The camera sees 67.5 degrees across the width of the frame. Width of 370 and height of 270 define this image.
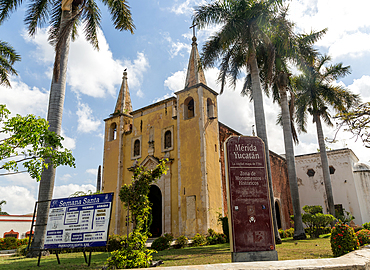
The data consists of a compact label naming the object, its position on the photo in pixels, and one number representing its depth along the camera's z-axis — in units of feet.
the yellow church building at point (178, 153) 53.52
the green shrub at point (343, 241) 23.41
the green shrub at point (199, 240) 46.62
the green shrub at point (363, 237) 26.32
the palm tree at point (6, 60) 49.96
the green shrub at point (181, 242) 44.96
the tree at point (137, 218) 20.35
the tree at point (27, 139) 23.01
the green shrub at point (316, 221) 53.62
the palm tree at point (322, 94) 64.22
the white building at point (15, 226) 85.20
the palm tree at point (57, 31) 33.88
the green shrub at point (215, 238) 47.85
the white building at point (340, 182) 84.28
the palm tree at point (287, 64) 45.39
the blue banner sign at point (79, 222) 23.27
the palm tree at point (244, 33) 44.11
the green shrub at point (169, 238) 44.16
